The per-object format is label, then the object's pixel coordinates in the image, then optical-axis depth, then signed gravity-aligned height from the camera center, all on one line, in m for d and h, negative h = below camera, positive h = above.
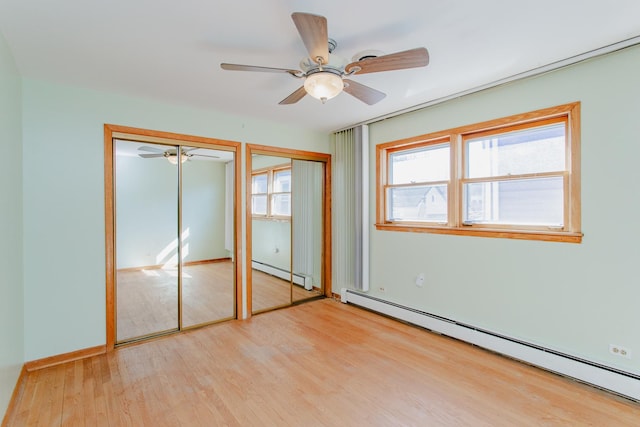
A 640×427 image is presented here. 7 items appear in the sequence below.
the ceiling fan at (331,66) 1.79 +0.94
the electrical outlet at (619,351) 2.28 -1.04
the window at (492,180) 2.63 +0.34
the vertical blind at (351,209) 4.25 +0.05
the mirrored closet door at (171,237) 3.26 -0.30
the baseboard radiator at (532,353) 2.28 -1.24
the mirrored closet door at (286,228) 4.28 -0.23
